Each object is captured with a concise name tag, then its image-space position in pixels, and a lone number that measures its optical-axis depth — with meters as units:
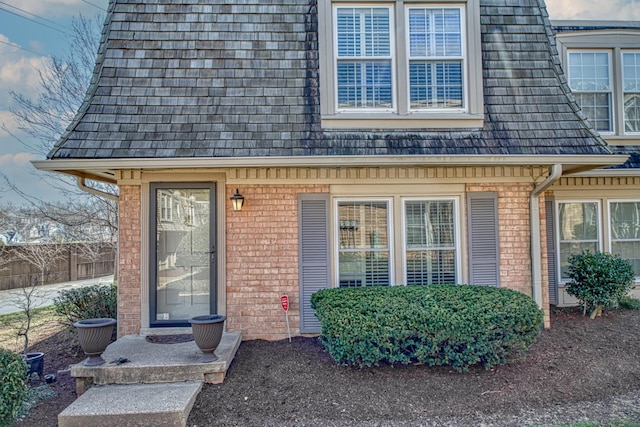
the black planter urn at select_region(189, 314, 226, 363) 4.25
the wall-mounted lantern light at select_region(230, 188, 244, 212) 5.46
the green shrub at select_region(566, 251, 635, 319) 6.30
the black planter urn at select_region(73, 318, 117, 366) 4.17
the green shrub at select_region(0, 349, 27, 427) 3.26
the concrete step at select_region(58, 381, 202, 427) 3.50
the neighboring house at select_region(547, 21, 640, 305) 7.58
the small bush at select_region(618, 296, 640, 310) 7.18
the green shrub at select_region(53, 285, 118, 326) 6.18
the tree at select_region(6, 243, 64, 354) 9.61
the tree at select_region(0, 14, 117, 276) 9.88
